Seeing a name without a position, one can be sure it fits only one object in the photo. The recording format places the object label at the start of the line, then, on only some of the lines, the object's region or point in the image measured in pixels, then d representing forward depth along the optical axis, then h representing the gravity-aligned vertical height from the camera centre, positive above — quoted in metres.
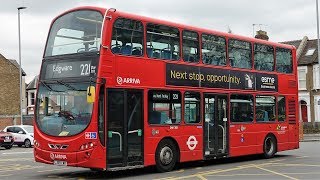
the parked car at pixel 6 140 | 33.53 -1.14
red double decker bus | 13.84 +0.77
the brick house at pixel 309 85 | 51.97 +3.21
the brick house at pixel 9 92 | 55.81 +3.12
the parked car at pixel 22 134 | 35.94 -0.84
